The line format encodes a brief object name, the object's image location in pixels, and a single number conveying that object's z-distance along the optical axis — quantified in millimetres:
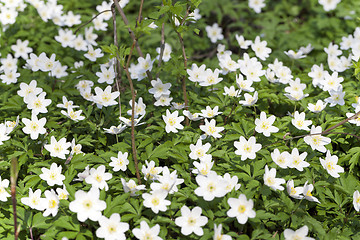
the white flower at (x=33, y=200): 2638
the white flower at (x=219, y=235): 2322
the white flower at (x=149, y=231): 2391
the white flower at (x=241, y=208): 2424
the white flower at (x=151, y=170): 2811
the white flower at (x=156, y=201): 2512
